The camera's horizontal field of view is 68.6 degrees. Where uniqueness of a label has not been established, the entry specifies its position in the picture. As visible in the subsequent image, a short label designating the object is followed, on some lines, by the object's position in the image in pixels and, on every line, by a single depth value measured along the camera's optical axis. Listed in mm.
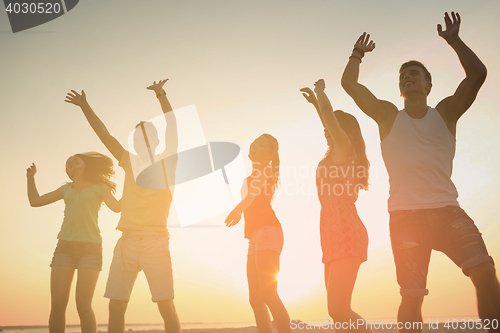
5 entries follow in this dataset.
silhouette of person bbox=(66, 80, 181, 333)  4352
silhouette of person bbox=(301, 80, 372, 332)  3441
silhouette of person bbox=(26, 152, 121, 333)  5148
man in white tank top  3066
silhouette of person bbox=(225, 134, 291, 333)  4668
